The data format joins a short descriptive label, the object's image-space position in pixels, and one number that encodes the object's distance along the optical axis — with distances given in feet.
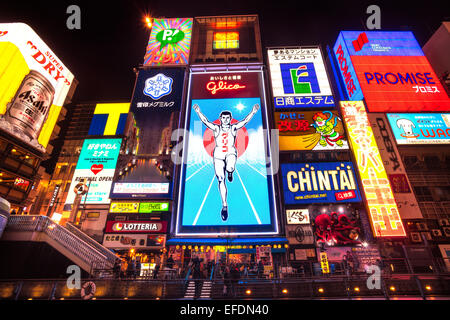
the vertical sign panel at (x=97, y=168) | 110.73
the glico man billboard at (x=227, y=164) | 76.84
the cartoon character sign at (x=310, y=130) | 87.66
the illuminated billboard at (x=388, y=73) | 98.73
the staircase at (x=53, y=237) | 48.37
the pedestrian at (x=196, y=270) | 46.72
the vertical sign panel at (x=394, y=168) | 79.61
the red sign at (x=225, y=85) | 99.66
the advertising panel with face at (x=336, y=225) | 74.49
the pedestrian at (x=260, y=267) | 51.10
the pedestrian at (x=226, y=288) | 34.89
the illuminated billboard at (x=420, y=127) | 89.04
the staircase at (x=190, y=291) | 34.88
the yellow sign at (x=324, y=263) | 60.53
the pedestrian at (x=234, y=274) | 42.00
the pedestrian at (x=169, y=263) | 50.96
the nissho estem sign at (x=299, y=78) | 97.40
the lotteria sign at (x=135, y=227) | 75.31
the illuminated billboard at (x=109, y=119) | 126.82
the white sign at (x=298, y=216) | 78.43
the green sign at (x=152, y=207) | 78.86
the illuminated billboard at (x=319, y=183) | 78.69
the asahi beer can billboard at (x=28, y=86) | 79.61
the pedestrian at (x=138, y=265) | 64.48
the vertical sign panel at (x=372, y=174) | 72.49
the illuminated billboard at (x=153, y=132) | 81.92
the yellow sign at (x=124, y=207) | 79.20
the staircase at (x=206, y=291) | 36.27
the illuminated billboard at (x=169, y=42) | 111.55
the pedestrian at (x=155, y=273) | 42.75
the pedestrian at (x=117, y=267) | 43.17
